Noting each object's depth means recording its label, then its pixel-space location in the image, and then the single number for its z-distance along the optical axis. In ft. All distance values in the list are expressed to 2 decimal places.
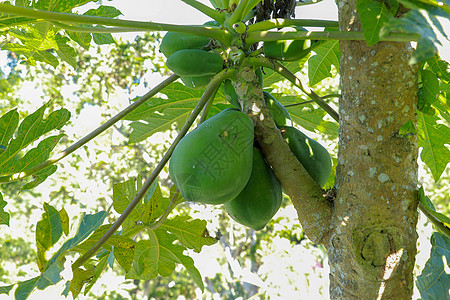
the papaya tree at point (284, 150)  3.14
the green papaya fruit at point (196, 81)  4.46
